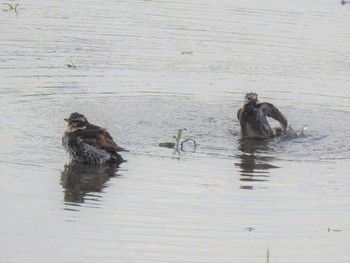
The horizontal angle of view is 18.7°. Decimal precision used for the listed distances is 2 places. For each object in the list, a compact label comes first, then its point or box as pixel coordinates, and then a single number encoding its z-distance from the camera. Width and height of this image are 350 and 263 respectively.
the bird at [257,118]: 15.01
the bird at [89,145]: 12.72
